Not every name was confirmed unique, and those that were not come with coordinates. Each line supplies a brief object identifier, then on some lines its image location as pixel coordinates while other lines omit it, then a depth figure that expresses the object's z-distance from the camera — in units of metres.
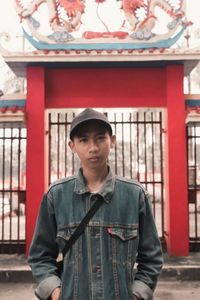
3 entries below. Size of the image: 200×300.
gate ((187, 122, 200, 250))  7.13
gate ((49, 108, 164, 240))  7.23
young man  1.67
